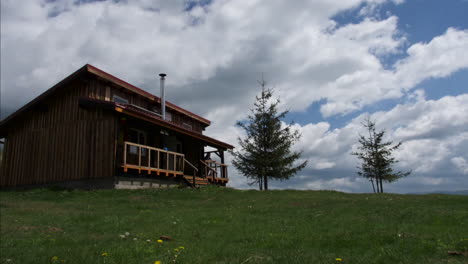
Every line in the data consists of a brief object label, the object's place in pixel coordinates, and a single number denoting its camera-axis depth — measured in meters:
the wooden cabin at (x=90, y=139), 22.62
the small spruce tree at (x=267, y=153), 31.55
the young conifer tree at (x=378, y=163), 33.97
